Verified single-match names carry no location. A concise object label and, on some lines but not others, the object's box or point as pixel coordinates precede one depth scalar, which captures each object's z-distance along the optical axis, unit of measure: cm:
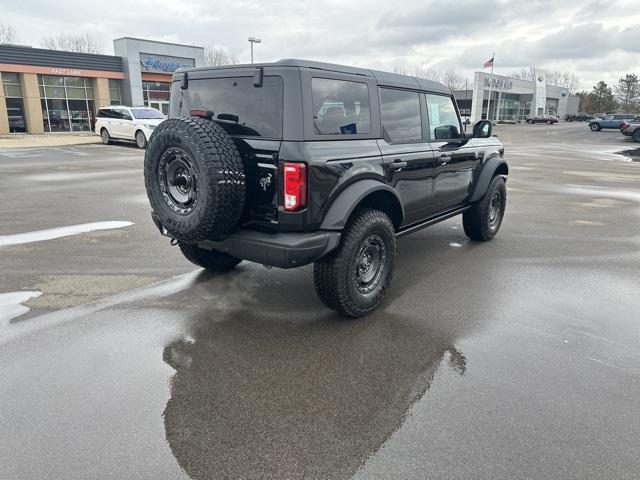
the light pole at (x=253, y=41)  3111
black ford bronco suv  346
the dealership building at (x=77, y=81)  2850
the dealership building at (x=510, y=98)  5951
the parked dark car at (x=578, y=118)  7788
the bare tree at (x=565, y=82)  12838
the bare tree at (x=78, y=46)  7081
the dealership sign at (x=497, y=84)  5981
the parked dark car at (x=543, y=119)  6504
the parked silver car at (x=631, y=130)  3133
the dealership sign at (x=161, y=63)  3284
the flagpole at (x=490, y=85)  4703
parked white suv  2025
